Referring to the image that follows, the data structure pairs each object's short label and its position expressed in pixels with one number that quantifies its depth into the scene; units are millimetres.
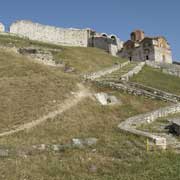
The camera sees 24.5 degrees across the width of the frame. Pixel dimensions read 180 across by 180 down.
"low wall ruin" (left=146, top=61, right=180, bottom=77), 66475
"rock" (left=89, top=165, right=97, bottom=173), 19172
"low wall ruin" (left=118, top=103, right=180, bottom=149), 23031
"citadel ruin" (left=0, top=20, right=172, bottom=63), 83625
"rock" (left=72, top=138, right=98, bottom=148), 22581
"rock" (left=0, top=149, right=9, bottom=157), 20969
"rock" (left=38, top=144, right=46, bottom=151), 21975
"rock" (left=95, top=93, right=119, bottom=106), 33875
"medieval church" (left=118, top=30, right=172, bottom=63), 87750
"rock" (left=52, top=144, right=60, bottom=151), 22048
